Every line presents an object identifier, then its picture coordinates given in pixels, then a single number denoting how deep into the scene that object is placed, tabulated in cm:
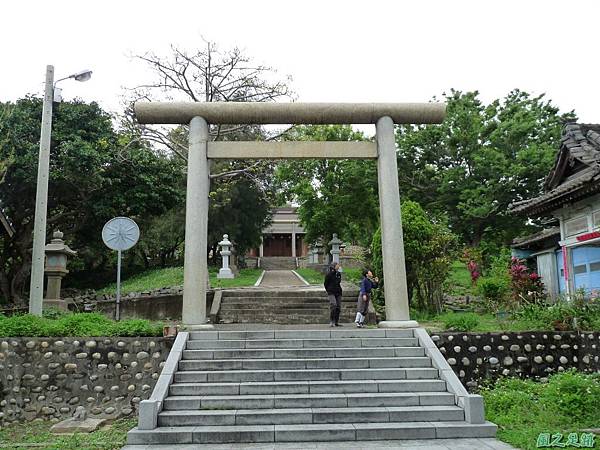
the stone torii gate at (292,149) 1043
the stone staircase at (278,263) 4210
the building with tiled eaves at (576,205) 1243
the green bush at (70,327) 936
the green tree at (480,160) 2414
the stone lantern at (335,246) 2770
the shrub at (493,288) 1714
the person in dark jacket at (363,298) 1196
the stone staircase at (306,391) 702
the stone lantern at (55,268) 1487
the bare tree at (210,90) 1869
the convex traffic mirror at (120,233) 1156
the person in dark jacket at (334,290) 1197
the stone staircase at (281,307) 1438
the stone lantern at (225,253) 2573
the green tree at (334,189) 2552
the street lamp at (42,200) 1036
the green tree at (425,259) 1555
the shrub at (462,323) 1009
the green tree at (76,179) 1945
